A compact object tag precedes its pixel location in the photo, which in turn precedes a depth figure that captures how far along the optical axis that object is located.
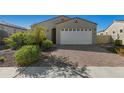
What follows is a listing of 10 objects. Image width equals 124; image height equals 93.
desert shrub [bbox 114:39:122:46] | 9.94
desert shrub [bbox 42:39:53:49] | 6.69
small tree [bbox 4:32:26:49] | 6.68
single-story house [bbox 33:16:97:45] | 8.77
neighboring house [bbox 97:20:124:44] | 10.42
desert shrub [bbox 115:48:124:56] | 5.74
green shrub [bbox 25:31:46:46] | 6.44
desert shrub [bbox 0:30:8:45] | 9.97
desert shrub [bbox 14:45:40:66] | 4.29
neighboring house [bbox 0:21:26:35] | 11.35
